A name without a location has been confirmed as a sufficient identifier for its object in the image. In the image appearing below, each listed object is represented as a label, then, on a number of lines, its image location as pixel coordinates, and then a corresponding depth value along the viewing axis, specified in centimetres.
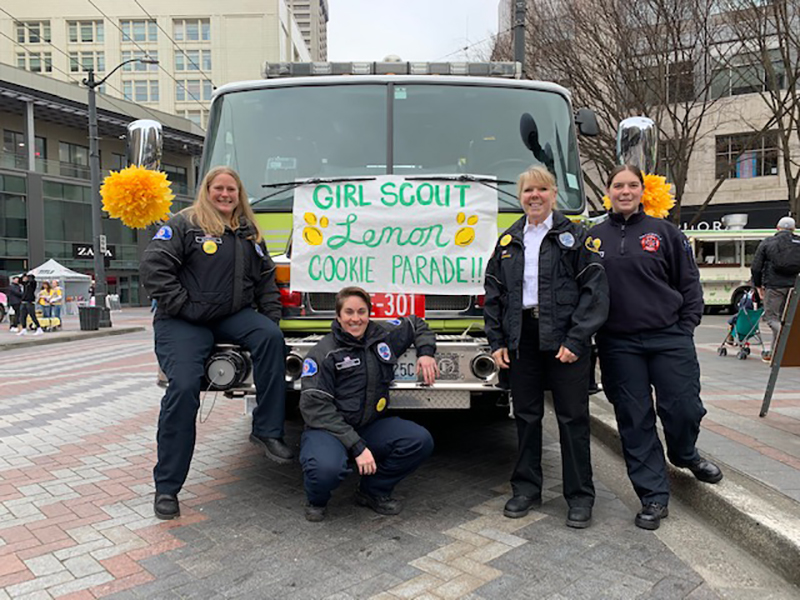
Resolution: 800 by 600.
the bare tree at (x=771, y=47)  1656
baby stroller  1005
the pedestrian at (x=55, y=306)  2060
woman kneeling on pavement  363
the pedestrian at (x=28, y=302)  1924
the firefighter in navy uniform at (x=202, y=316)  372
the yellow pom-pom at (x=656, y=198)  430
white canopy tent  2396
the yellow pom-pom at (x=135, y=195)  430
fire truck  445
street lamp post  1969
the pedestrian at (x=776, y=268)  874
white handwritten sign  418
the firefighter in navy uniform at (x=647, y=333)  361
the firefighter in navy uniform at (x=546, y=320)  353
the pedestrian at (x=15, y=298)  1936
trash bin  2052
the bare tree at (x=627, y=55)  1712
